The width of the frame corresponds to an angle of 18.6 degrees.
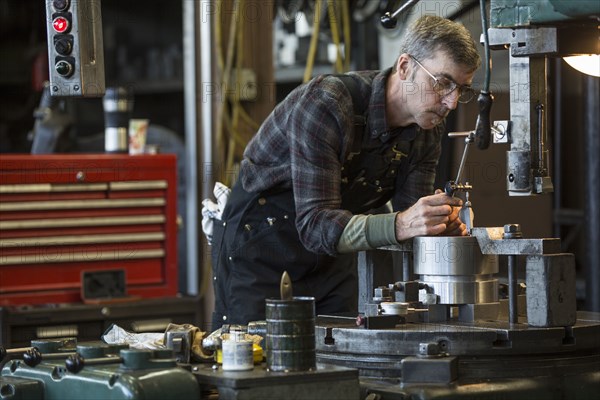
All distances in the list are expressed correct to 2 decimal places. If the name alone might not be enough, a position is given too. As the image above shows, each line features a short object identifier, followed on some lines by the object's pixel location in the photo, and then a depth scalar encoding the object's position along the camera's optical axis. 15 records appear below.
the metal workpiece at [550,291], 3.39
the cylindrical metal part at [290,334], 3.15
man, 3.81
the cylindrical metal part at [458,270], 3.50
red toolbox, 4.96
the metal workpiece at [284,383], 3.08
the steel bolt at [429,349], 3.27
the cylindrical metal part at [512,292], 3.46
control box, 3.71
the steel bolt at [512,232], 3.47
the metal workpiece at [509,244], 3.41
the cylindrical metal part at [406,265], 3.68
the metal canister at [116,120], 5.26
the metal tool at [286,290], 3.17
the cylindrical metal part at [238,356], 3.17
